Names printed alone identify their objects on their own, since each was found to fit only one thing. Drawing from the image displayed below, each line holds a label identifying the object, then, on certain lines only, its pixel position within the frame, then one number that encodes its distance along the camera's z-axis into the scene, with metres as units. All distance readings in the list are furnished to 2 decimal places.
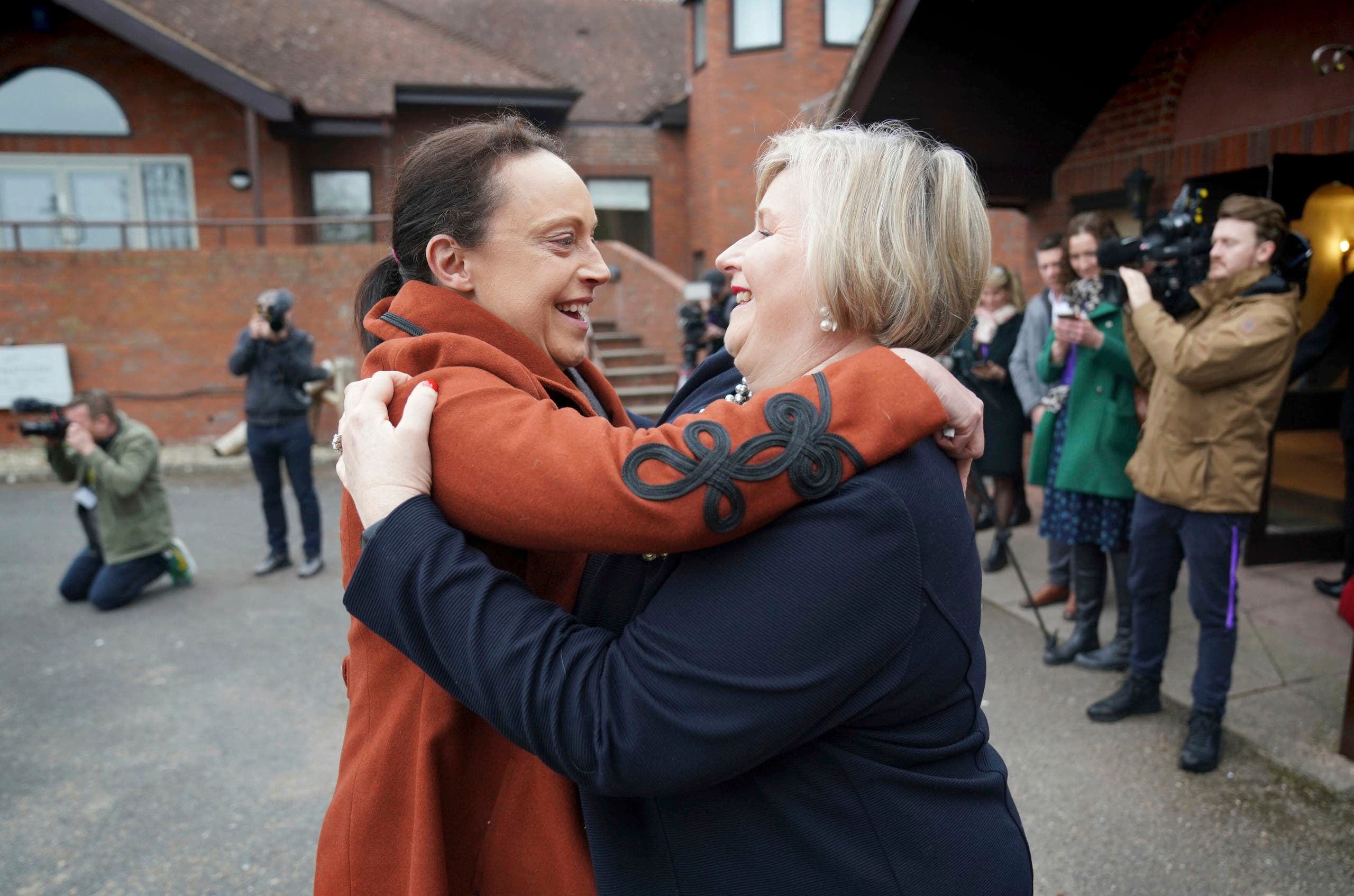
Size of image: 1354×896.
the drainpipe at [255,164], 14.33
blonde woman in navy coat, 1.05
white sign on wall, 12.38
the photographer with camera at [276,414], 6.97
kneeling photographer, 6.32
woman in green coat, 4.50
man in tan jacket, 3.60
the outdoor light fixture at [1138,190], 5.72
